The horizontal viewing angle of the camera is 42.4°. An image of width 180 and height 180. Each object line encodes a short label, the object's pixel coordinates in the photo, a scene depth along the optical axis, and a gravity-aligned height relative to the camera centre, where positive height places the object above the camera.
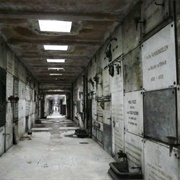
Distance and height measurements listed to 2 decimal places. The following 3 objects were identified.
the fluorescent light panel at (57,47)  7.54 +1.81
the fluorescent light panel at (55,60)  9.81 +1.79
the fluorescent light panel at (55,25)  5.28 +1.82
